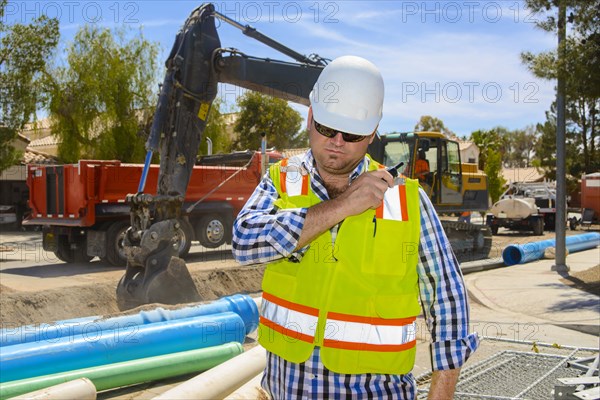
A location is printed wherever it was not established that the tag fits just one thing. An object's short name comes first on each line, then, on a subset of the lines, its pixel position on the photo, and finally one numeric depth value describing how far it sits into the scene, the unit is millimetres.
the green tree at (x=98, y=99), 27766
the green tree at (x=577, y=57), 11273
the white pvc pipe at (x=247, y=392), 4262
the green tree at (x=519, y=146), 80188
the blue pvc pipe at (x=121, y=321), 5664
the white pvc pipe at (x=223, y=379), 4363
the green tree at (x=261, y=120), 39469
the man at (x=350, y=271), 2076
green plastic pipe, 4609
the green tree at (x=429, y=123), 61922
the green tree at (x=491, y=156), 37688
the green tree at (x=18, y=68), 20938
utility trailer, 24219
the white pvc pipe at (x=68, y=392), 4133
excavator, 8750
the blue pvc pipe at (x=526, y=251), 15117
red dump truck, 14391
